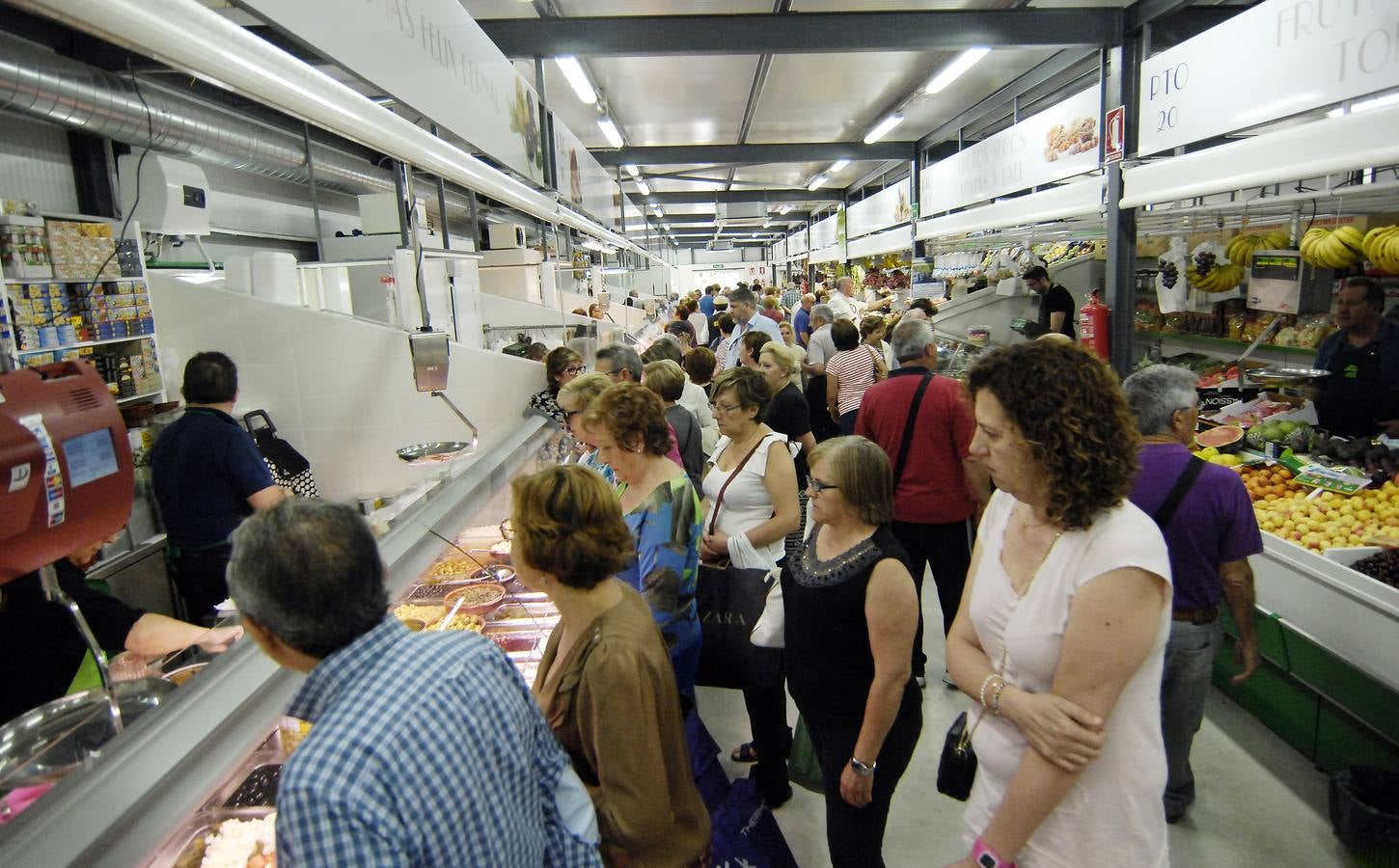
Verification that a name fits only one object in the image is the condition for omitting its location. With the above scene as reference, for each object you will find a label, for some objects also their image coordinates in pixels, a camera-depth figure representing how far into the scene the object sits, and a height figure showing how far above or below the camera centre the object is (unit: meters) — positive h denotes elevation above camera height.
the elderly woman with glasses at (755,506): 3.15 -0.81
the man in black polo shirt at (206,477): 3.73 -0.68
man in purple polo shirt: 2.58 -0.79
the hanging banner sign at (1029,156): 6.55 +1.22
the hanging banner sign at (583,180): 6.39 +1.25
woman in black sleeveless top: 2.05 -0.91
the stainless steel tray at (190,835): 1.62 -1.06
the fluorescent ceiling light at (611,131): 9.61 +2.18
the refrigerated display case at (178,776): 1.25 -0.77
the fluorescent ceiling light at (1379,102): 3.77 +0.82
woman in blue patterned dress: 2.47 -0.65
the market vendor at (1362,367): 4.42 -0.56
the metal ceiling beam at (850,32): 6.24 +2.04
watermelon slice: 4.91 -0.99
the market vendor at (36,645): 2.10 -0.80
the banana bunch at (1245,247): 5.56 +0.18
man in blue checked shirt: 1.07 -0.58
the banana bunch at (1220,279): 5.69 -0.03
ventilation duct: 4.37 +1.45
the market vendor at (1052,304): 7.34 -0.18
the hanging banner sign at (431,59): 2.14 +0.90
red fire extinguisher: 6.58 -0.36
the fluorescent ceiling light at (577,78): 6.79 +2.08
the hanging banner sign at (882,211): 12.30 +1.40
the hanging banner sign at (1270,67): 3.63 +1.07
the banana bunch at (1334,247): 4.64 +0.13
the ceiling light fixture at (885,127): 9.83 +2.14
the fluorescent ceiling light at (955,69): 7.09 +2.02
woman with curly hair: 1.37 -0.61
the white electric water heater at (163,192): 5.78 +1.02
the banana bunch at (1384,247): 4.30 +0.10
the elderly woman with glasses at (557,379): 5.45 -0.47
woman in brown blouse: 1.61 -0.76
